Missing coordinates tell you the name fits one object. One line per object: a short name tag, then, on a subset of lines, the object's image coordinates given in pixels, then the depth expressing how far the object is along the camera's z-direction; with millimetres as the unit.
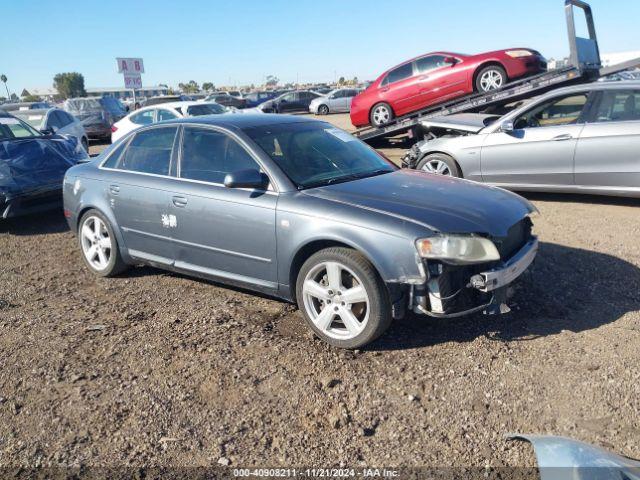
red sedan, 11133
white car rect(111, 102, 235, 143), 13898
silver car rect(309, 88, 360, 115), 33781
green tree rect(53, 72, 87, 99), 105775
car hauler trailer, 9836
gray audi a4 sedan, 3508
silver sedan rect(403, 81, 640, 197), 6699
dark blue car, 7223
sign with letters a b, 28625
